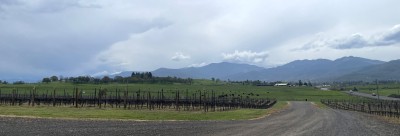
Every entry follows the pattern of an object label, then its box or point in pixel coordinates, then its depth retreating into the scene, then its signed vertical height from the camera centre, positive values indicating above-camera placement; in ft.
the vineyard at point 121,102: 314.96 -6.59
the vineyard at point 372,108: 226.17 -12.34
